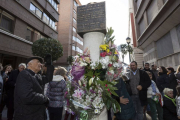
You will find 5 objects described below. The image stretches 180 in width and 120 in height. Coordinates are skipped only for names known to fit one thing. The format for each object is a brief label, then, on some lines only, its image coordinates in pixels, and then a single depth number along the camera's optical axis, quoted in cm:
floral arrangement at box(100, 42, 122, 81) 239
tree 1090
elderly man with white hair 187
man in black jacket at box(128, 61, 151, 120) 352
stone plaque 326
